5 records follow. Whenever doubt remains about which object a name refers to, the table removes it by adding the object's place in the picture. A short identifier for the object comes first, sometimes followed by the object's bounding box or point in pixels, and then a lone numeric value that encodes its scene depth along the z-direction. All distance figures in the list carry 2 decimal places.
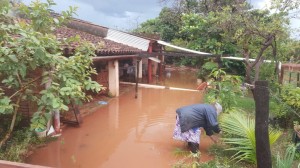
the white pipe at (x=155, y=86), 14.75
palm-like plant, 5.21
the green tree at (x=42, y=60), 3.32
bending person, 5.79
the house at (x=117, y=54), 11.61
